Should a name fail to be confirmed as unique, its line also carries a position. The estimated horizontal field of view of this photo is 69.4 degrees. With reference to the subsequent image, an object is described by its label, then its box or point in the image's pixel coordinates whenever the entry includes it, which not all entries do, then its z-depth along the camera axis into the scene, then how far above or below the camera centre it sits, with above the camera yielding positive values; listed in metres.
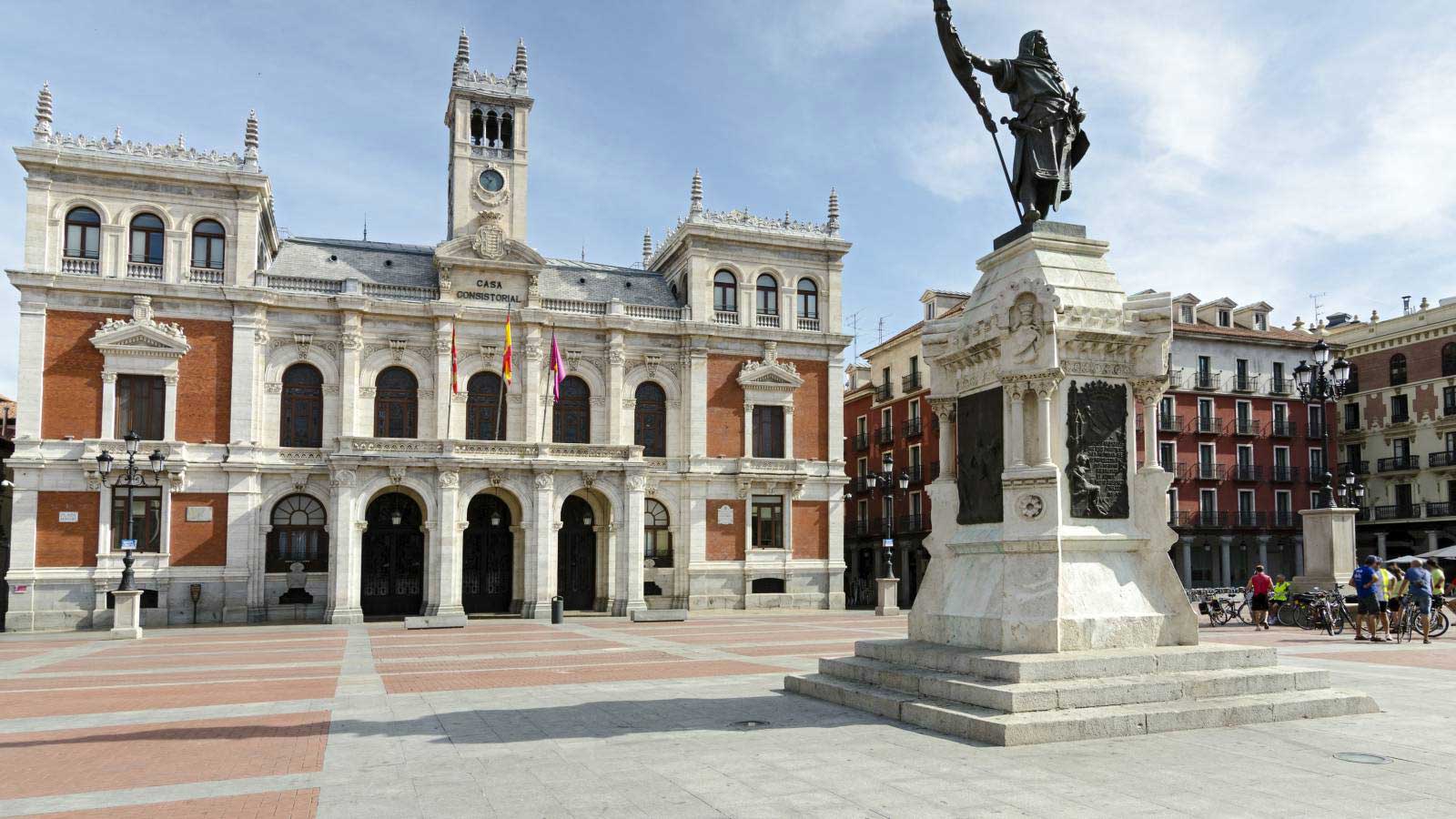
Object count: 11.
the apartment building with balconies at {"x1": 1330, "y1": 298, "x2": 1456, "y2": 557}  52.00 +3.89
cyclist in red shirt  26.48 -2.41
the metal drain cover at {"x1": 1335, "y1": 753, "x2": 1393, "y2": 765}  8.76 -2.14
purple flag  37.88 +4.78
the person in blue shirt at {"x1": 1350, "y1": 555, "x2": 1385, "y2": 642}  22.09 -1.92
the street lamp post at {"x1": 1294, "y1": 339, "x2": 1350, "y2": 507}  25.03 +3.04
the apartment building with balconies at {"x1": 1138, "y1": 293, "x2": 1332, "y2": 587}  52.94 +2.94
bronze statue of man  12.41 +4.61
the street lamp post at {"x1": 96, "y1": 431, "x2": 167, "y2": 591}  29.91 +1.01
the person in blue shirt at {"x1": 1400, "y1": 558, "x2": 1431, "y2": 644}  21.83 -1.87
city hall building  36.06 +3.79
